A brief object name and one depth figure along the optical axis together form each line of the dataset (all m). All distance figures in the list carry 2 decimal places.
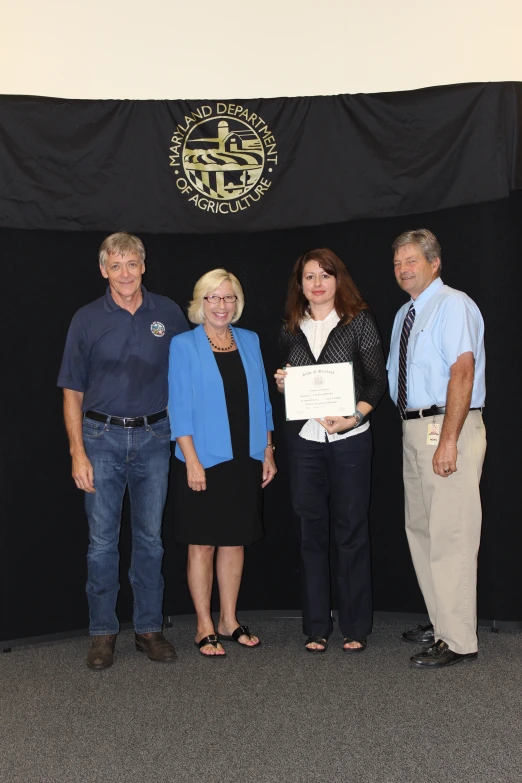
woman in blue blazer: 3.34
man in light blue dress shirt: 3.12
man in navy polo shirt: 3.30
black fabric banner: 3.36
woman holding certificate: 3.36
